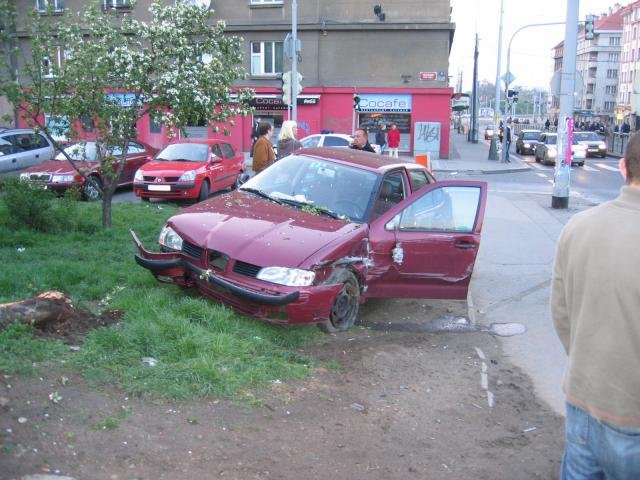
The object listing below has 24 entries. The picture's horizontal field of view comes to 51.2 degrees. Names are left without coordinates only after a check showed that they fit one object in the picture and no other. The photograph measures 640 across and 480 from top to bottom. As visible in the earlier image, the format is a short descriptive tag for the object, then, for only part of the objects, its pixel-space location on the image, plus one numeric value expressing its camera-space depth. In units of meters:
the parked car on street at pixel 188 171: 14.55
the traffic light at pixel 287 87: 21.03
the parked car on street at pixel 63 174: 14.64
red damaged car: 5.60
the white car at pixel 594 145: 38.97
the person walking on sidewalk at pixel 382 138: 29.31
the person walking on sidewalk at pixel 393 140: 27.36
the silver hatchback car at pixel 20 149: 16.33
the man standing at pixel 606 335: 2.28
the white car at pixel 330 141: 21.62
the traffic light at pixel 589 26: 27.53
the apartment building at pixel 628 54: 91.94
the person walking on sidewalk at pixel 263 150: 10.29
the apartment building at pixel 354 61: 31.33
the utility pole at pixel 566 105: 14.91
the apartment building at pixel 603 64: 109.94
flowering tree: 8.73
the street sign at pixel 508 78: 32.97
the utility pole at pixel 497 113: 34.41
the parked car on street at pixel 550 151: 32.19
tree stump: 4.96
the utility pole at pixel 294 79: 21.28
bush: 8.75
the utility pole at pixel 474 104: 52.09
